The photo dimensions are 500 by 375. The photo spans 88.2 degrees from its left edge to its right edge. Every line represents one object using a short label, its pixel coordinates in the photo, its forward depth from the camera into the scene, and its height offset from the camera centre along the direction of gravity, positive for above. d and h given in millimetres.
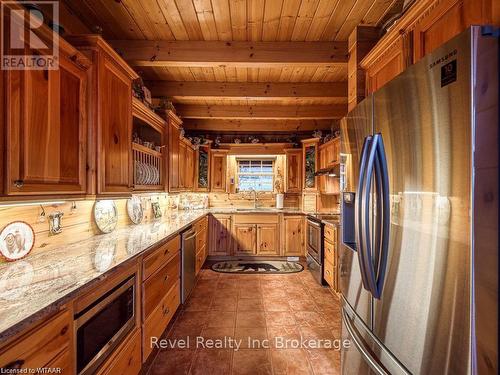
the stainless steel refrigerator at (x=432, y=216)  739 -96
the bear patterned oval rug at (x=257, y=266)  4164 -1322
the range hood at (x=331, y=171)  3956 +288
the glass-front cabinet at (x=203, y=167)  5129 +439
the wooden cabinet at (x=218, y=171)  5285 +369
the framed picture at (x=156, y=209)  3432 -279
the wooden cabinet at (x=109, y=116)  1647 +518
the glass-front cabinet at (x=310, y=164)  4953 +489
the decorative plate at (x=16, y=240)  1412 -297
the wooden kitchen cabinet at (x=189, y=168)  4273 +354
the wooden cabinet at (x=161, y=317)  1835 -1052
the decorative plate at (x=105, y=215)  2219 -236
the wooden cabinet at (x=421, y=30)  1037 +799
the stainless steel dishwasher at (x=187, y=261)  2709 -815
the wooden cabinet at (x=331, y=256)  3145 -859
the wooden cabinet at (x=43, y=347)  801 -542
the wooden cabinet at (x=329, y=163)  4091 +447
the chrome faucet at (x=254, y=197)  5502 -172
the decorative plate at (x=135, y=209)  2797 -231
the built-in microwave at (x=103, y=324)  1141 -698
